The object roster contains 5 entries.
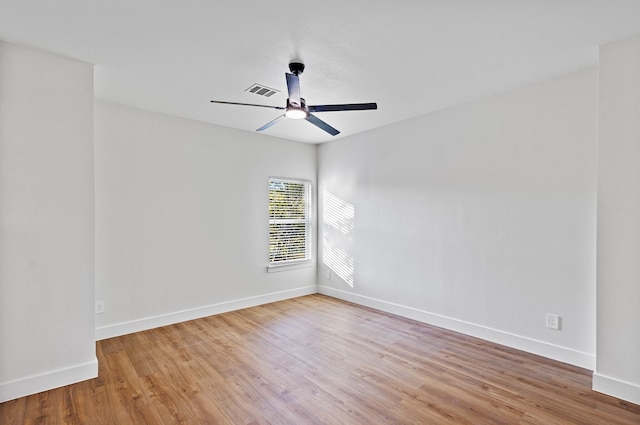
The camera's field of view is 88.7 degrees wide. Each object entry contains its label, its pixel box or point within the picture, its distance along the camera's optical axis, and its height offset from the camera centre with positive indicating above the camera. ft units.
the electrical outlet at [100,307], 11.50 -3.43
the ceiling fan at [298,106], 8.01 +2.70
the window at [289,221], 16.71 -0.62
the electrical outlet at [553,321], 9.71 -3.35
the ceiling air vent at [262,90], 10.41 +3.90
